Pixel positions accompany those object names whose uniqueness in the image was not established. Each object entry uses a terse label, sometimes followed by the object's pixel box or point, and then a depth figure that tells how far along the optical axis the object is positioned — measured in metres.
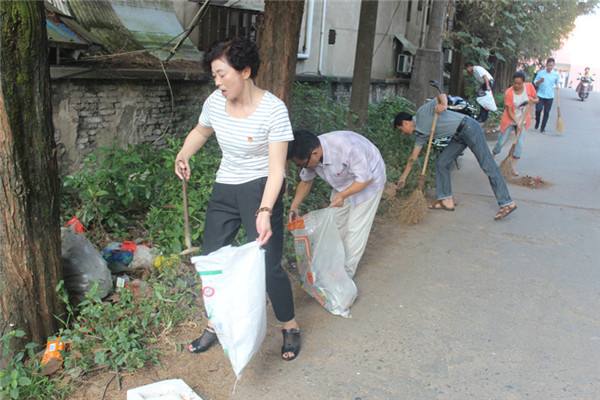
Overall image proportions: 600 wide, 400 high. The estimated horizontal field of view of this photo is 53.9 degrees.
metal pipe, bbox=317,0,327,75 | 10.99
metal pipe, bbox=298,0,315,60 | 10.41
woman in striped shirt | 2.86
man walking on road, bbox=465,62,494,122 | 10.12
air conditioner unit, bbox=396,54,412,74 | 14.38
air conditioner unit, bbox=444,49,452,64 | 17.34
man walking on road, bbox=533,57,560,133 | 13.62
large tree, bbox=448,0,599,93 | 14.55
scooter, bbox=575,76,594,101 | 26.89
